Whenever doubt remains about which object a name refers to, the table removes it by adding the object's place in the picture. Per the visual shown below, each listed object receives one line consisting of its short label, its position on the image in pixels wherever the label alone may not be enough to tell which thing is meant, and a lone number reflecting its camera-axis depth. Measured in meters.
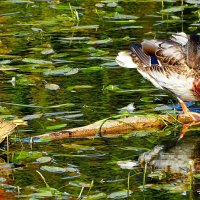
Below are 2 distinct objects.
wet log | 16.11
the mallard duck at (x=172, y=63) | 17.14
